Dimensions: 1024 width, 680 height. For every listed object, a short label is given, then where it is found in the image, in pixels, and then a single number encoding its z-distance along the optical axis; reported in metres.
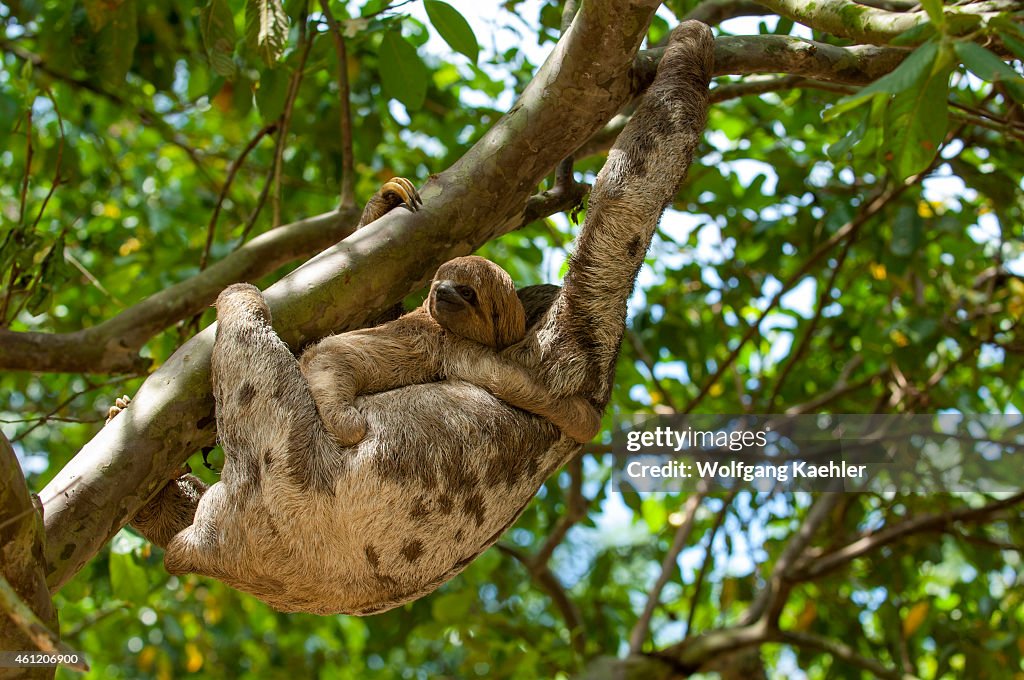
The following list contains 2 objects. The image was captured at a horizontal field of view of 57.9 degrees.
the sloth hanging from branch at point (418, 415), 4.23
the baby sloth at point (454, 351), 4.54
